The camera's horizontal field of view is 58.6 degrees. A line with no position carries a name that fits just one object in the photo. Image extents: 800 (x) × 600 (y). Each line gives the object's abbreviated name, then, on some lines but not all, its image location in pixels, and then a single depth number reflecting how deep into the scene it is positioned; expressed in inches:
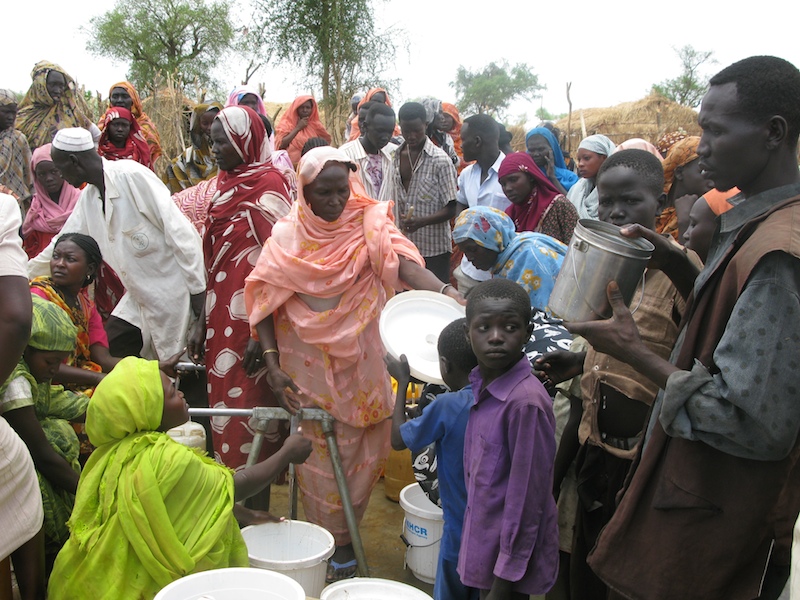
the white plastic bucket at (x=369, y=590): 101.0
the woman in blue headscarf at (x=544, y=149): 267.1
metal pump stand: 137.8
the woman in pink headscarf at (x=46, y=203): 241.3
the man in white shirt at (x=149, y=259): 173.3
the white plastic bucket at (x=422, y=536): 138.7
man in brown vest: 62.2
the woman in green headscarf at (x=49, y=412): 112.2
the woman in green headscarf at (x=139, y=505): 92.9
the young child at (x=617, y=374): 94.5
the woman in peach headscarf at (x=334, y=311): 136.8
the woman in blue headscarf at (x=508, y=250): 137.3
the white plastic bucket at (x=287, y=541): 125.3
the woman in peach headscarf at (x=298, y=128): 345.1
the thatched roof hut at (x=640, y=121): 548.7
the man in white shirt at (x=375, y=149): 264.1
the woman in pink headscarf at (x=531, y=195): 201.6
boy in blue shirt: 112.9
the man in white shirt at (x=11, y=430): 91.6
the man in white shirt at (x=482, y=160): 243.6
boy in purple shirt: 93.1
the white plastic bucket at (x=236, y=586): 84.0
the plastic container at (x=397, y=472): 175.6
